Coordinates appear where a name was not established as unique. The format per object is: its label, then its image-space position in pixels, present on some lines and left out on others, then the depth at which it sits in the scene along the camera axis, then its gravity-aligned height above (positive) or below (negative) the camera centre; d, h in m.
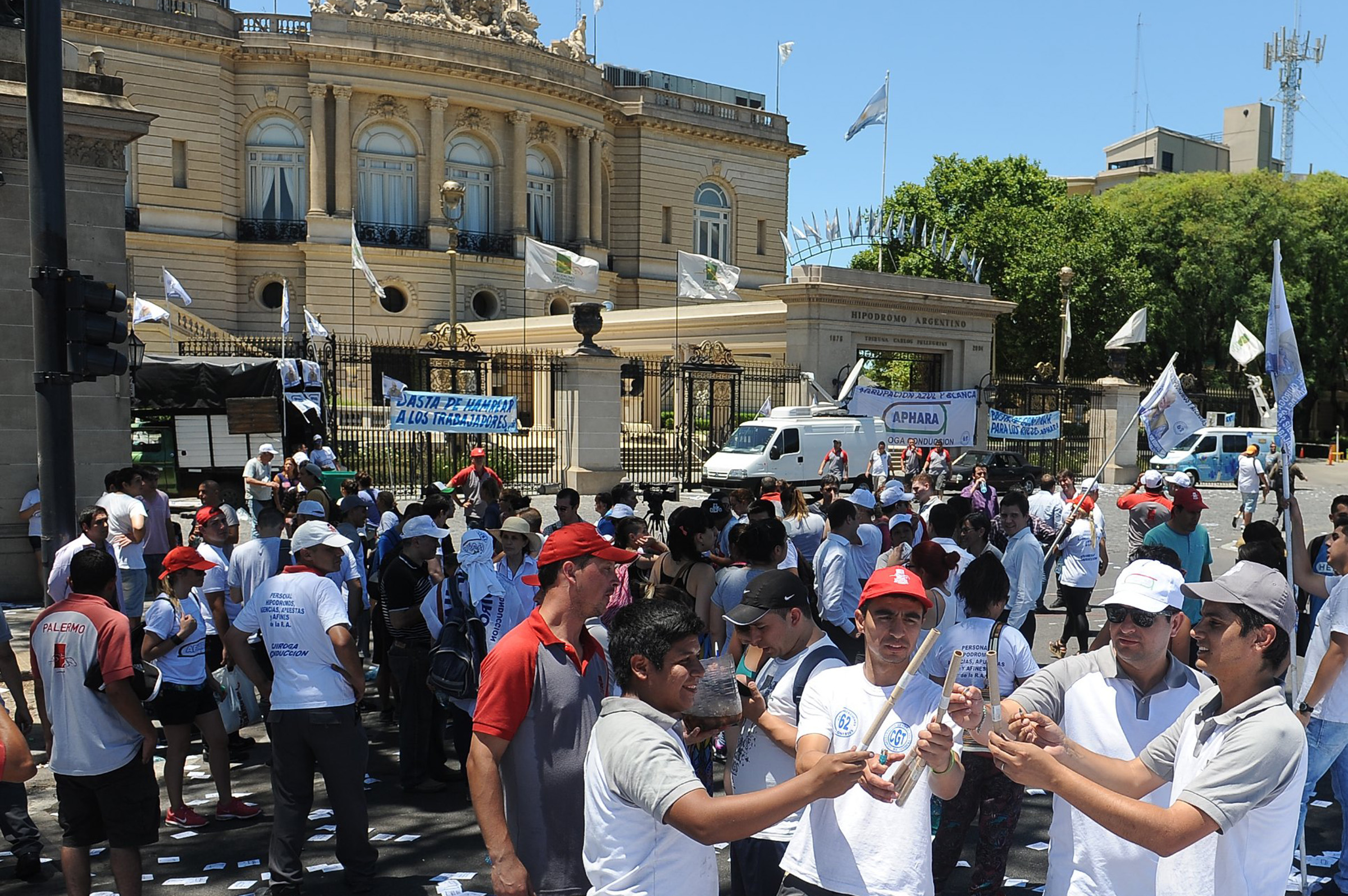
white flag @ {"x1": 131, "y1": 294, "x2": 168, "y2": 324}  25.88 +1.35
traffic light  8.30 +0.33
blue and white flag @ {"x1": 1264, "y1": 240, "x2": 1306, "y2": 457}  6.86 +0.09
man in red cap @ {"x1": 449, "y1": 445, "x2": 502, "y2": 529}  13.53 -1.29
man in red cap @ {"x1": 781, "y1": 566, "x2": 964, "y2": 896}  3.39 -1.13
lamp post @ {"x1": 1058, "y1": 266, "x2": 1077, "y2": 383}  33.66 +2.66
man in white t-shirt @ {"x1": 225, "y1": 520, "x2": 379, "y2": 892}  5.65 -1.66
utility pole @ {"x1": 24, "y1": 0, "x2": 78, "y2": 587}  8.12 +0.63
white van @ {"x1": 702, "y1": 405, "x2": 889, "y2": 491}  25.42 -1.62
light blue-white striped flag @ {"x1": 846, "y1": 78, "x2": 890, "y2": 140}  41.88 +9.41
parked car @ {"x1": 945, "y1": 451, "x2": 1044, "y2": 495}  27.56 -2.28
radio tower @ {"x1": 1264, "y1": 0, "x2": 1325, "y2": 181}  91.81 +23.94
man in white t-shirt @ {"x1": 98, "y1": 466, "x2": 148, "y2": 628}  10.44 -1.49
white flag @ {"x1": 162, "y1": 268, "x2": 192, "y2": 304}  28.06 +2.02
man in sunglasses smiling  3.58 -1.06
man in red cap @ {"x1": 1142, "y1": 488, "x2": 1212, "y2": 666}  8.47 -1.17
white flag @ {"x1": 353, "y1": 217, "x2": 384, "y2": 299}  31.50 +3.02
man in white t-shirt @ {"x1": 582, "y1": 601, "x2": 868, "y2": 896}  2.96 -1.06
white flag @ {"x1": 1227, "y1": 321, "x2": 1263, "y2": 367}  16.30 +0.43
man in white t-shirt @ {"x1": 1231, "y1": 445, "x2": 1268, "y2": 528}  20.52 -1.78
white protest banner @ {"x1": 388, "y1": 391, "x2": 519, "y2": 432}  21.33 -0.71
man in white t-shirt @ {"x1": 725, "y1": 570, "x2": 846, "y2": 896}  3.99 -1.09
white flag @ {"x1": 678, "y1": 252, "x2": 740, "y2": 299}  28.00 +2.35
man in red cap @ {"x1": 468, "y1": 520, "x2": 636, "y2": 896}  3.82 -1.19
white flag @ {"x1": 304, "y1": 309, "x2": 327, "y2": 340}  28.22 +1.11
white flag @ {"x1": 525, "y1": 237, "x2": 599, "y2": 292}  26.38 +2.39
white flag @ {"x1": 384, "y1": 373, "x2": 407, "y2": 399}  21.45 -0.27
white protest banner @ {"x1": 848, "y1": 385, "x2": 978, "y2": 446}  25.59 -0.84
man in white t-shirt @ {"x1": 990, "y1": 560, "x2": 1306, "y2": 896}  2.99 -1.03
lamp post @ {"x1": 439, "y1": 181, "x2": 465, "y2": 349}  26.28 +3.93
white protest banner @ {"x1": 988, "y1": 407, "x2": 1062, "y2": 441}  27.09 -1.19
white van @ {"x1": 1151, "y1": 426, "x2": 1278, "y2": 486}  34.97 -2.31
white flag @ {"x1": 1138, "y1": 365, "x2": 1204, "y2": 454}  13.28 -0.44
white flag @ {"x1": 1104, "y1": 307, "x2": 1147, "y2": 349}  31.30 +1.20
